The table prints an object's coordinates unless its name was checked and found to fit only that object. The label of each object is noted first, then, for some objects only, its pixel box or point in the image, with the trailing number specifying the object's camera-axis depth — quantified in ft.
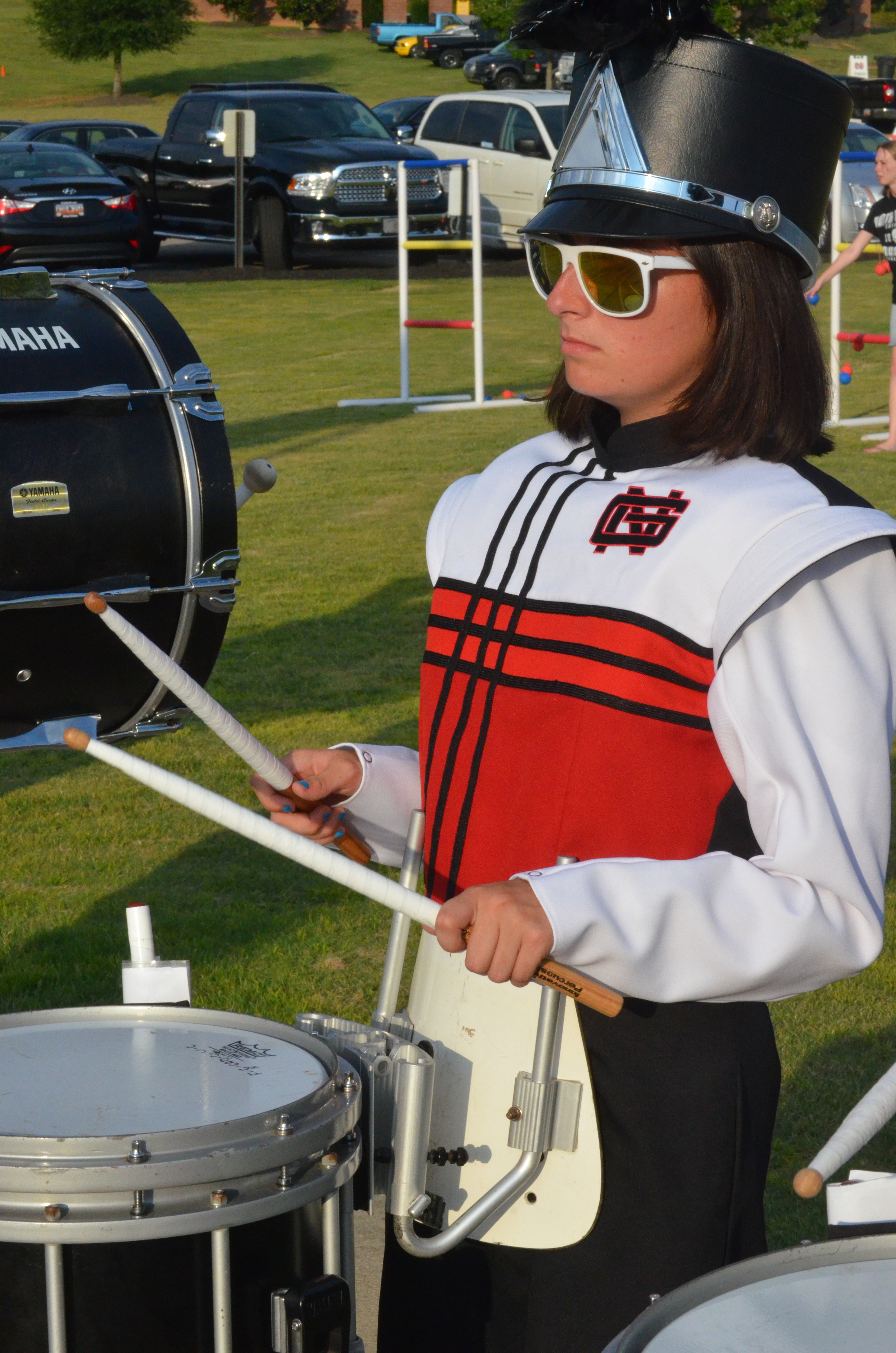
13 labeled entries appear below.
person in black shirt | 32.78
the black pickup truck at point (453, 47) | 160.35
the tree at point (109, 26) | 146.82
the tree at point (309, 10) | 186.39
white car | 66.44
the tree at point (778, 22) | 135.23
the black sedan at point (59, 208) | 61.57
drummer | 5.09
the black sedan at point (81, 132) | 75.72
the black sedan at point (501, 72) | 124.36
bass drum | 10.75
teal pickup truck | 174.29
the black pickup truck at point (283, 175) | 65.87
